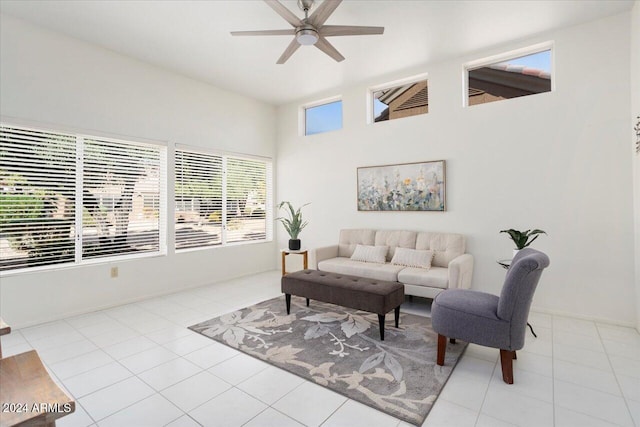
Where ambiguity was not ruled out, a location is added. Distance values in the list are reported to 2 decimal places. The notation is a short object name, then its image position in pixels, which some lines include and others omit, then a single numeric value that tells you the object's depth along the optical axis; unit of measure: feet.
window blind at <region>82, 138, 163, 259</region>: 12.70
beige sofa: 11.78
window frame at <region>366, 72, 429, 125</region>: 15.20
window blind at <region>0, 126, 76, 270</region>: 10.77
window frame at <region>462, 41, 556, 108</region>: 12.17
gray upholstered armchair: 7.22
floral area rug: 7.04
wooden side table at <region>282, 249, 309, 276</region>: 17.16
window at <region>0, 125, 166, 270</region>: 10.91
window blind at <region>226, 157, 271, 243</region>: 18.24
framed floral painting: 14.42
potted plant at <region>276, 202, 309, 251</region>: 17.40
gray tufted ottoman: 9.69
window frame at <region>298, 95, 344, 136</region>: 18.71
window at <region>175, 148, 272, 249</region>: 15.94
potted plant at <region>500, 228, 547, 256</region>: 10.65
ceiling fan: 8.51
